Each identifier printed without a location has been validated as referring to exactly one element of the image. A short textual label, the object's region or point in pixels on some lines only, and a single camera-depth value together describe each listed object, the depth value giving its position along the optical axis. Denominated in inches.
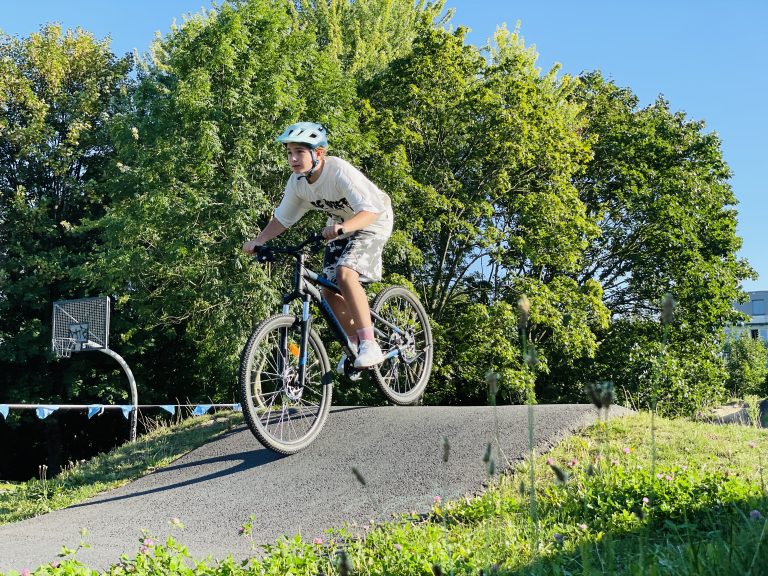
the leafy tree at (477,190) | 821.2
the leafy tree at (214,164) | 713.0
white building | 3631.9
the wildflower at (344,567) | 67.9
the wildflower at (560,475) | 73.5
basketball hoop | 661.3
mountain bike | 239.8
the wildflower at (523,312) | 84.4
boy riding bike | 235.6
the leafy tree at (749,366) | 1393.9
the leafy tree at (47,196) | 973.2
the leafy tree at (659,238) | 885.8
